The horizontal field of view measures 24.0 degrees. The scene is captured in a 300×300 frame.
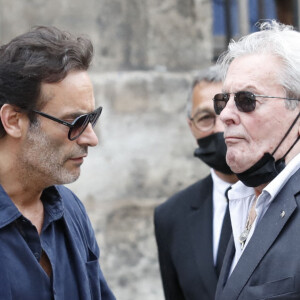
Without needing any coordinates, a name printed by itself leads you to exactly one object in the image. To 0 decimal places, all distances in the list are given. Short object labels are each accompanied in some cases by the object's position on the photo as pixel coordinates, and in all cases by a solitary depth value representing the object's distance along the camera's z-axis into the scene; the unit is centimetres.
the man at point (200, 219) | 348
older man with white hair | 245
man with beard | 278
